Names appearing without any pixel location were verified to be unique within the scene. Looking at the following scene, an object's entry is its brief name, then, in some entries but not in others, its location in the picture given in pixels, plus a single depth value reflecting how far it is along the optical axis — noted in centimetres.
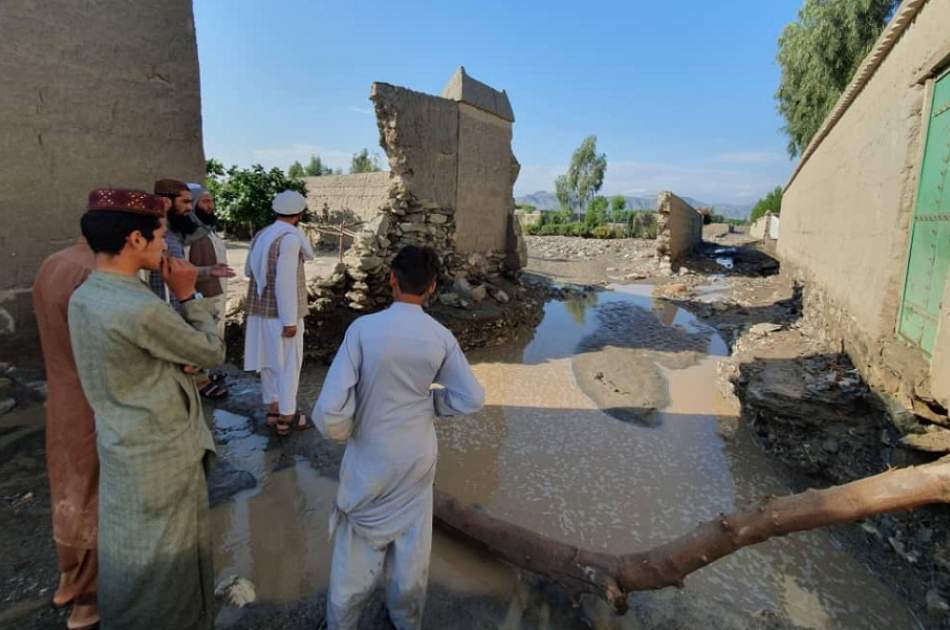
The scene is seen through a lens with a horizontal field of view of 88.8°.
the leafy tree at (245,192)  1628
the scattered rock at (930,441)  240
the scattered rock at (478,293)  748
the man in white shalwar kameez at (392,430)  170
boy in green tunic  145
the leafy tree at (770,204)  2857
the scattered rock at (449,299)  705
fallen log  176
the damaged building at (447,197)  641
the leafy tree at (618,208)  4041
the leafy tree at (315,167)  4145
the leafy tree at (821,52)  1445
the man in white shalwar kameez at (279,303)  338
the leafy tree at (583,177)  6134
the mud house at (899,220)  301
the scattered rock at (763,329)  644
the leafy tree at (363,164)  4188
